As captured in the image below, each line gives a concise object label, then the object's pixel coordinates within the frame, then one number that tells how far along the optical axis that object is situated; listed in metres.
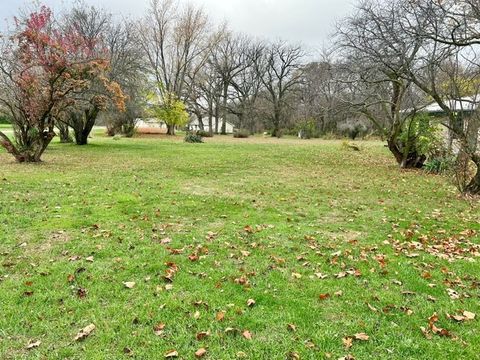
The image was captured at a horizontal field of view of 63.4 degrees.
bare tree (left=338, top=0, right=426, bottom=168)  11.02
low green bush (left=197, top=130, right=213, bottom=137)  36.95
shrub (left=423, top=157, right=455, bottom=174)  12.80
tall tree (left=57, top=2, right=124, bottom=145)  18.22
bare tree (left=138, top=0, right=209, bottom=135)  38.15
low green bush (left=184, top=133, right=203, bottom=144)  28.93
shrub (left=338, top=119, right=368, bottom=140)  38.53
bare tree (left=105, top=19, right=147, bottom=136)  22.68
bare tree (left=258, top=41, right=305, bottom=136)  45.03
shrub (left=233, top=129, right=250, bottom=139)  39.53
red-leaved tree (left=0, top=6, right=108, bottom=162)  12.99
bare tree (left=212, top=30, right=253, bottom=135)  44.03
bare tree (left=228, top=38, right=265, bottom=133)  45.28
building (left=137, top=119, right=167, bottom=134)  40.62
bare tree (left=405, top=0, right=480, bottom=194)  9.18
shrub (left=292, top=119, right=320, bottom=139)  42.50
